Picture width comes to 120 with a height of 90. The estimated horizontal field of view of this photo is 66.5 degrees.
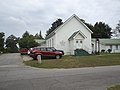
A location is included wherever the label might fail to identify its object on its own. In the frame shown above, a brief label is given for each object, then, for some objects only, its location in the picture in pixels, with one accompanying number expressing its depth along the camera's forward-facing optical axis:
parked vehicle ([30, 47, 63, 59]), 12.56
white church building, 17.10
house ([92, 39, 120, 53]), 23.27
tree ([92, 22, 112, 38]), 33.28
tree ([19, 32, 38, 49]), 27.20
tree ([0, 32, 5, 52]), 32.95
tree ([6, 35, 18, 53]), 44.09
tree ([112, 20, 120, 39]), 21.10
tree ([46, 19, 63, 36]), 43.24
